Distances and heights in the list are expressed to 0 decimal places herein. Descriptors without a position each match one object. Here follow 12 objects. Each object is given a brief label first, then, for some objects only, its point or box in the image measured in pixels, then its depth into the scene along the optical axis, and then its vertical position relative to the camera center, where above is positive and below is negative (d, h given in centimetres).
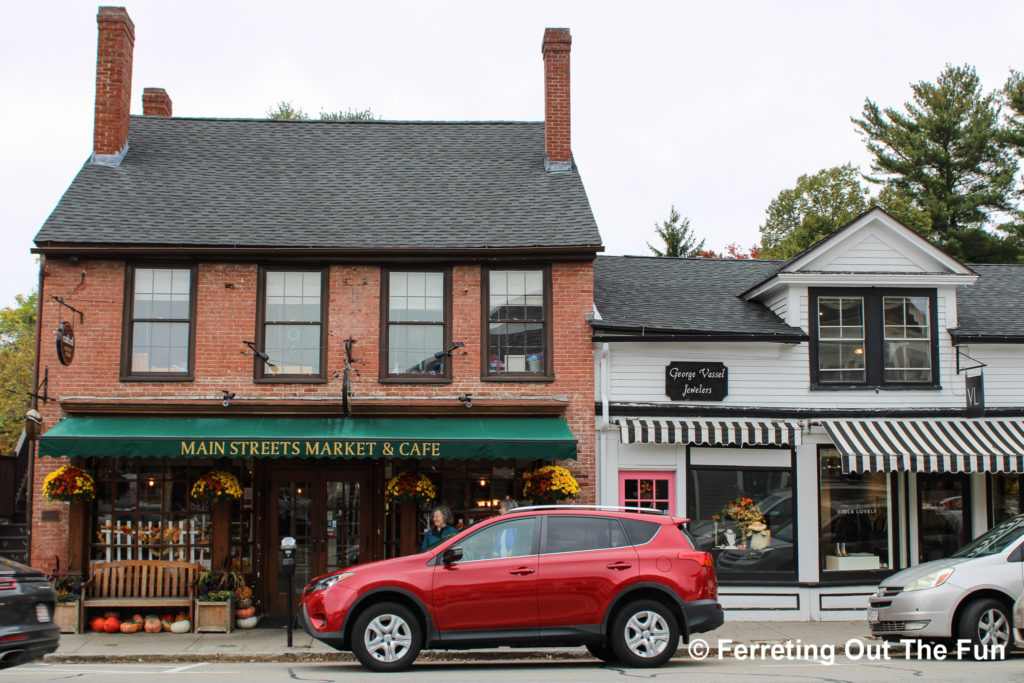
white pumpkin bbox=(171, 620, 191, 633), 1398 -247
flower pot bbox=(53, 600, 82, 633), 1383 -231
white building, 1508 +55
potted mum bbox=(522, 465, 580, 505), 1432 -47
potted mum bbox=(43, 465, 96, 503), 1402 -47
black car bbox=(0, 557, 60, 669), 856 -146
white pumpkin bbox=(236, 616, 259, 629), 1436 -247
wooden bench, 1410 -191
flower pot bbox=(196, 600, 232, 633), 1400 -233
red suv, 1038 -155
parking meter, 1298 -142
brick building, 1480 +143
